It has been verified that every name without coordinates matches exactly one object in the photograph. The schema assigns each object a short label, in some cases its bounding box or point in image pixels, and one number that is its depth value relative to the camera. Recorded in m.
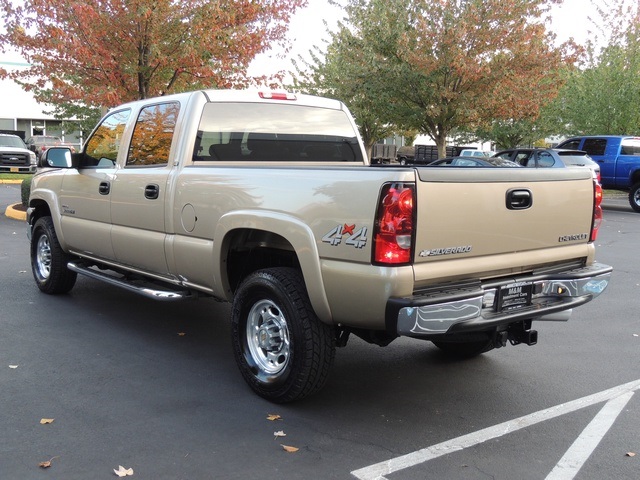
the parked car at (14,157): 25.27
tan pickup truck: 3.76
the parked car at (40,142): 30.16
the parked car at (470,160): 15.32
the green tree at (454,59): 20.81
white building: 41.94
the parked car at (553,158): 17.50
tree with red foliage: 12.14
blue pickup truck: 19.30
